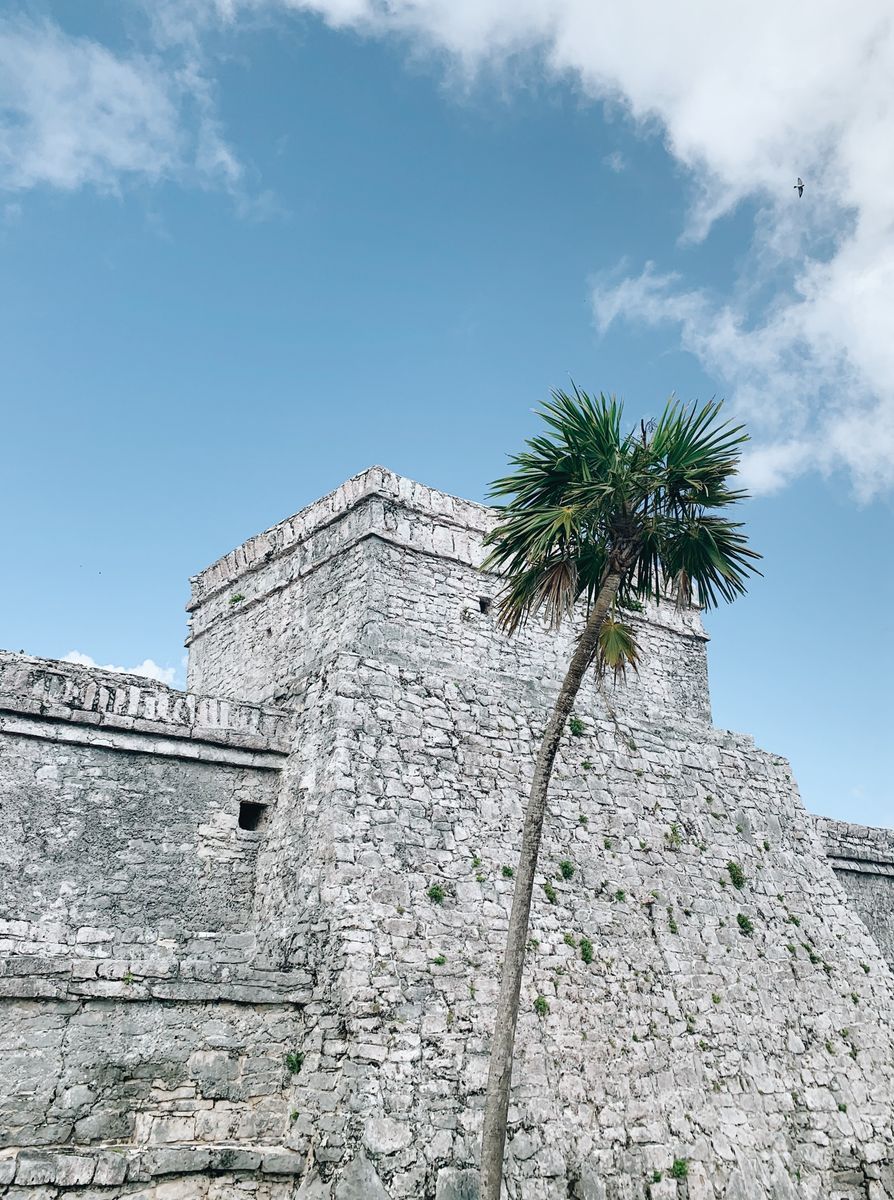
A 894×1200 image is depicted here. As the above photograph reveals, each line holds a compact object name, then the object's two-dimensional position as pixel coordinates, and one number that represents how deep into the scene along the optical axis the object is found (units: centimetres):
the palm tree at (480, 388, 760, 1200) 988
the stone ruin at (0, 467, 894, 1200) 864
